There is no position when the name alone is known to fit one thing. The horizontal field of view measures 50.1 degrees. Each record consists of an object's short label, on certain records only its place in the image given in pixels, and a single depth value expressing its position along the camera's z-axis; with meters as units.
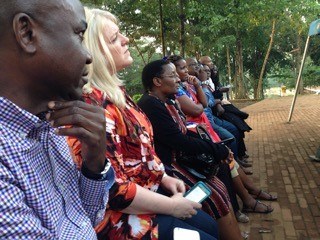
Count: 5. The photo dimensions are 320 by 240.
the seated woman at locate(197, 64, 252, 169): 4.57
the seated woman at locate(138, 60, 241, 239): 2.57
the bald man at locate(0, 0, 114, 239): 0.87
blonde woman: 1.64
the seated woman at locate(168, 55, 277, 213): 3.62
